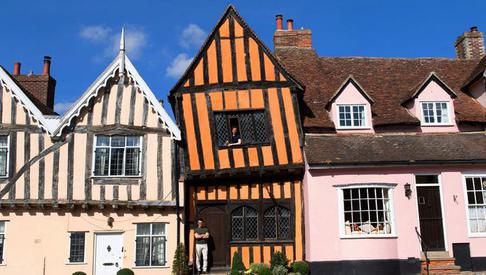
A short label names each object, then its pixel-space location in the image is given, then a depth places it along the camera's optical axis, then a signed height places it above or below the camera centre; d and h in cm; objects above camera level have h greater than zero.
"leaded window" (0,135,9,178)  1567 +243
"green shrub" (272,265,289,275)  1398 -137
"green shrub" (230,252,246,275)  1467 -127
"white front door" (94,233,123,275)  1528 -85
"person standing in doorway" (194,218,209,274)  1507 -70
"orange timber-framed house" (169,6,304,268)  1566 +230
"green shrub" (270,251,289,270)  1445 -112
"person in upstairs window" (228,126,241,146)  1619 +296
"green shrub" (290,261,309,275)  1423 -135
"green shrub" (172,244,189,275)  1469 -116
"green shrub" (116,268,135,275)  1424 -135
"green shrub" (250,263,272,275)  1384 -133
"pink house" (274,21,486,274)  1445 +113
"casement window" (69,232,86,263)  1527 -60
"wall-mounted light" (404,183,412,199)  1479 +90
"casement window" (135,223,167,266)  1541 -59
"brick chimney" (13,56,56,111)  2147 +650
